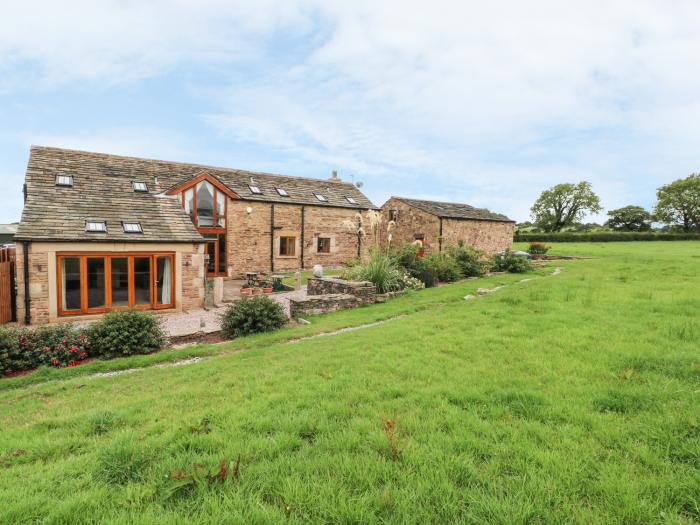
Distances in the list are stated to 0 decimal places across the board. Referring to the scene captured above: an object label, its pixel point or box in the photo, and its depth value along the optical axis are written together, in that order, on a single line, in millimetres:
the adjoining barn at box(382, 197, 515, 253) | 26516
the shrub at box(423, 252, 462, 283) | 17247
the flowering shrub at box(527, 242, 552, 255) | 28380
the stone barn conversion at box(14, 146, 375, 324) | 12016
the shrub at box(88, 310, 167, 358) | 8531
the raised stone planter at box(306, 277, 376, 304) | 13352
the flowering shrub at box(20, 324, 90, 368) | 7965
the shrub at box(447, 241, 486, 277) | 18938
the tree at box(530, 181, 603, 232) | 63844
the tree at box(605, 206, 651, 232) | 61281
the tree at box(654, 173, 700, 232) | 54538
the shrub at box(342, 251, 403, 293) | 14508
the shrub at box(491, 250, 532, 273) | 19736
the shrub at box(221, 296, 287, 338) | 9930
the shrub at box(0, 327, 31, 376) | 7508
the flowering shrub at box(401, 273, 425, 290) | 15266
